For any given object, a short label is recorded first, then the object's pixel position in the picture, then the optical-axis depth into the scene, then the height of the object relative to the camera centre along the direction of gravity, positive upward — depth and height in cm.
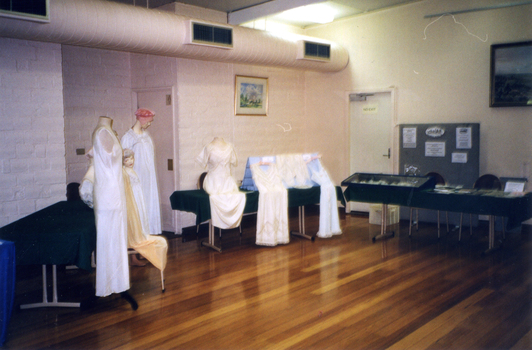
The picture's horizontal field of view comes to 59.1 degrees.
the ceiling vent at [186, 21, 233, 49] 541 +127
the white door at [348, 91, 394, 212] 747 +12
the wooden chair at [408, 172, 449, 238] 668 -53
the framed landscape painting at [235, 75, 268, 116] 718 +71
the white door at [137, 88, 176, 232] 648 +1
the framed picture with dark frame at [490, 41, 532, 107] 603 +86
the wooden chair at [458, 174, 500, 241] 617 -57
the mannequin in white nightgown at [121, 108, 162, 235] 524 -21
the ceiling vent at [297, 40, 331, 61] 684 +135
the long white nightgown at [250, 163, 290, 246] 562 -81
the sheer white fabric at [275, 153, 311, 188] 598 -38
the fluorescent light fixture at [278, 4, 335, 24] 700 +196
